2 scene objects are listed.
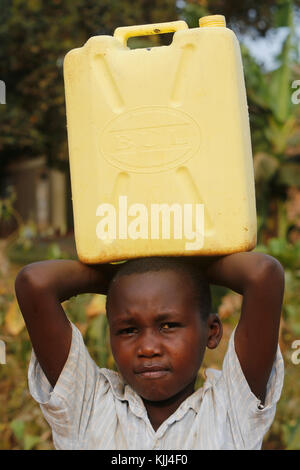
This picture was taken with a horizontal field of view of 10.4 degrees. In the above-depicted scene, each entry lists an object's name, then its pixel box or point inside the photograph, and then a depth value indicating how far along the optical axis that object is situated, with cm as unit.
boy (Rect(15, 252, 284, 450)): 276
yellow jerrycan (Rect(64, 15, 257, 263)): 275
